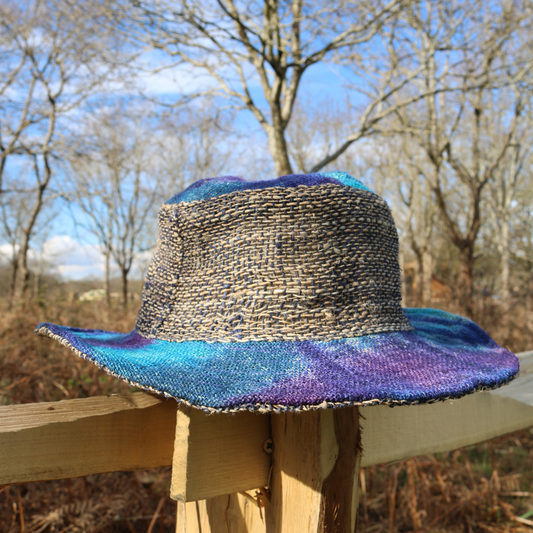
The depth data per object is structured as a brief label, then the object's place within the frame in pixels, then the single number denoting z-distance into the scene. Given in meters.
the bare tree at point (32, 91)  9.35
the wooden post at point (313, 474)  0.82
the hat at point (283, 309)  0.70
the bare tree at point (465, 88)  6.06
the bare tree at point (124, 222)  18.78
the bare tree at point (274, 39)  4.68
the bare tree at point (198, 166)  17.19
